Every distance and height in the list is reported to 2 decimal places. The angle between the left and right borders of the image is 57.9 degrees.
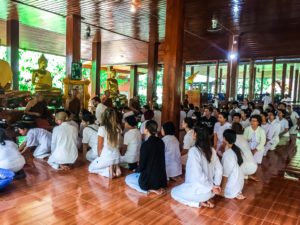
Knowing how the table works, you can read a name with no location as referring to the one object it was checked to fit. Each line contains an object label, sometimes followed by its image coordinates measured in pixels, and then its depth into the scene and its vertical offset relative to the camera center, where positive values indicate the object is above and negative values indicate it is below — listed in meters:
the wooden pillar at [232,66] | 9.02 +0.88
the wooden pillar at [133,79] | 16.56 +0.65
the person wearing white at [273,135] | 5.95 -0.93
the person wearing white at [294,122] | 7.80 -0.83
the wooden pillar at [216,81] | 14.73 +0.60
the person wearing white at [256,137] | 4.78 -0.78
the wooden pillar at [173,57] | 5.07 +0.63
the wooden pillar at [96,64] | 11.27 +1.04
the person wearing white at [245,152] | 3.97 -0.87
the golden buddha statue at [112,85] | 10.70 +0.16
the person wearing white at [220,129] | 5.04 -0.71
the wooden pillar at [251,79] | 12.26 +0.59
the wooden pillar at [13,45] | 8.89 +1.39
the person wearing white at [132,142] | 4.32 -0.84
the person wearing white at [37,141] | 4.62 -0.94
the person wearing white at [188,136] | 4.63 -0.78
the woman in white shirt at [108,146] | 3.95 -0.84
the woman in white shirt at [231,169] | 3.37 -0.96
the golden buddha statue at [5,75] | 7.48 +0.32
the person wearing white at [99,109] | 6.83 -0.51
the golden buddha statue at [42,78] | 7.57 +0.27
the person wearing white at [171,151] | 3.96 -0.88
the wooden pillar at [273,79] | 13.11 +0.68
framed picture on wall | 7.64 +0.48
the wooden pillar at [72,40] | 7.64 +1.36
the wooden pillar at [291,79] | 17.94 +0.98
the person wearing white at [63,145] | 4.30 -0.91
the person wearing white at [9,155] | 3.57 -0.92
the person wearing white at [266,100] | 11.37 -0.30
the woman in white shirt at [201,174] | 3.08 -0.95
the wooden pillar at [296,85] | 19.88 +0.66
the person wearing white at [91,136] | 4.63 -0.81
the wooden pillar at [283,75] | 16.23 +1.10
